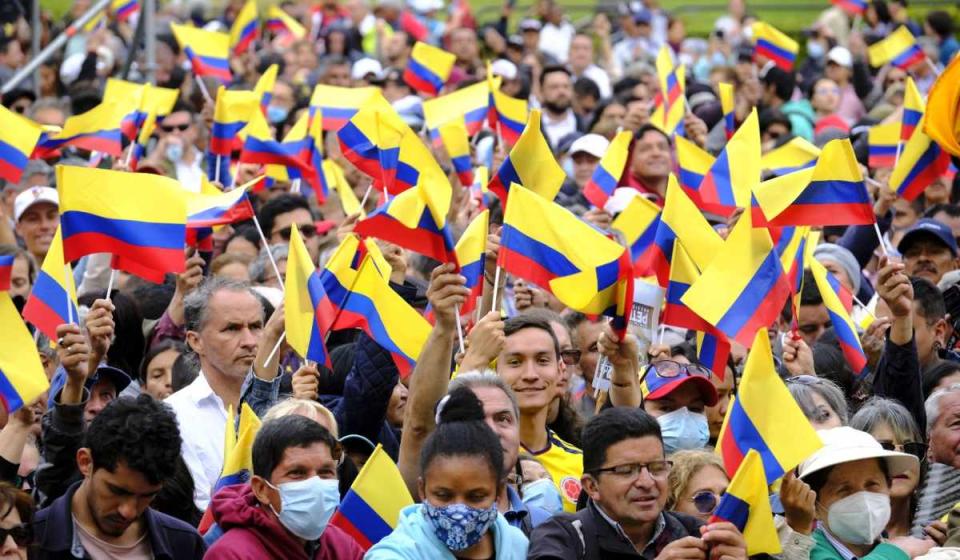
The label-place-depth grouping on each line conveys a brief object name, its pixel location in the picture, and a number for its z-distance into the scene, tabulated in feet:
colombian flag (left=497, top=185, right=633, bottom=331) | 51.72
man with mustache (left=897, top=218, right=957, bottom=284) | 69.62
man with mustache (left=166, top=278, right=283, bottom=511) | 51.16
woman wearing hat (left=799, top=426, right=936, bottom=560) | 44.16
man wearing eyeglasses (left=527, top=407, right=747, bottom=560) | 41.75
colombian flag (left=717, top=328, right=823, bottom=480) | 42.39
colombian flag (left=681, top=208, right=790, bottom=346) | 52.90
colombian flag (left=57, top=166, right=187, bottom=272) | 55.26
